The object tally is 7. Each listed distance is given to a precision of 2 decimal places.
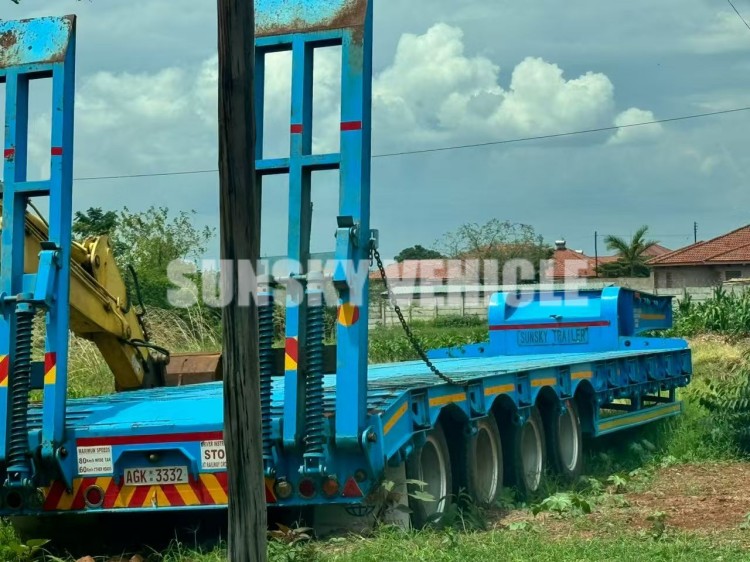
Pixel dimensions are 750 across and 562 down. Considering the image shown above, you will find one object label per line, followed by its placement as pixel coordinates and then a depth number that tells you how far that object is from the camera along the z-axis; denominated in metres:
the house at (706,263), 67.06
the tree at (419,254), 63.20
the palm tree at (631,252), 71.44
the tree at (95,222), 39.88
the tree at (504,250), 61.59
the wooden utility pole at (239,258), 5.35
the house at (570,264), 64.19
